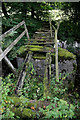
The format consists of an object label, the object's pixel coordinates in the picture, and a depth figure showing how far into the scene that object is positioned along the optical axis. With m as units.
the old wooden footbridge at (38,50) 3.57
